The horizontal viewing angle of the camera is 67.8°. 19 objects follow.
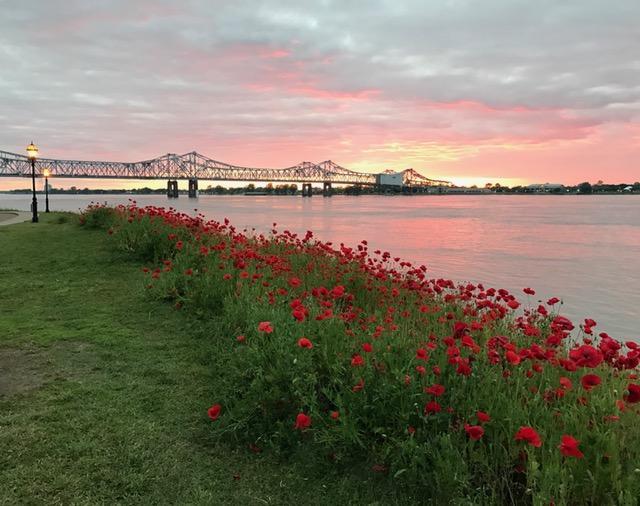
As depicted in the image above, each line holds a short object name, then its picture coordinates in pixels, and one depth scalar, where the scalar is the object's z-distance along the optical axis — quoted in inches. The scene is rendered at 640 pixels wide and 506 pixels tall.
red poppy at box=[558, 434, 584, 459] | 97.2
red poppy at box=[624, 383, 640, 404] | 112.6
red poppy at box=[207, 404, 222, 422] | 151.6
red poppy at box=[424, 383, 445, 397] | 126.3
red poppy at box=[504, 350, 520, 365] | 122.9
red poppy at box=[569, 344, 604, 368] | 122.3
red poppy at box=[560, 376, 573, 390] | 129.2
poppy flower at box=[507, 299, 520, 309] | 191.6
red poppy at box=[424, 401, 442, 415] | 128.0
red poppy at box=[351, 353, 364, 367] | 144.3
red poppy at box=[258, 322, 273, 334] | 154.0
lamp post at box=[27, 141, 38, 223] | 1155.0
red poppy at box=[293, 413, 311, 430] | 131.1
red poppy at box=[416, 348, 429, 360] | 143.7
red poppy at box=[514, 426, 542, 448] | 99.9
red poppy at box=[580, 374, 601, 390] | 112.7
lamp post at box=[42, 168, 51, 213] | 1563.7
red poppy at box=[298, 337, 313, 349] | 147.3
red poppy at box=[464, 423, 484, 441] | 110.4
